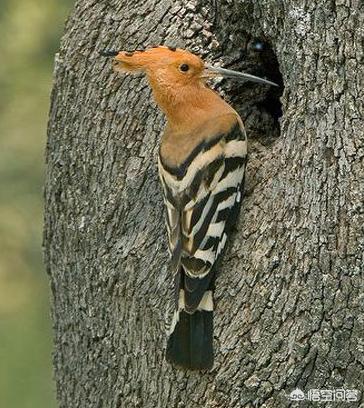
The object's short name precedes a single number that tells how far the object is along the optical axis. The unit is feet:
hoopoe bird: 23.24
